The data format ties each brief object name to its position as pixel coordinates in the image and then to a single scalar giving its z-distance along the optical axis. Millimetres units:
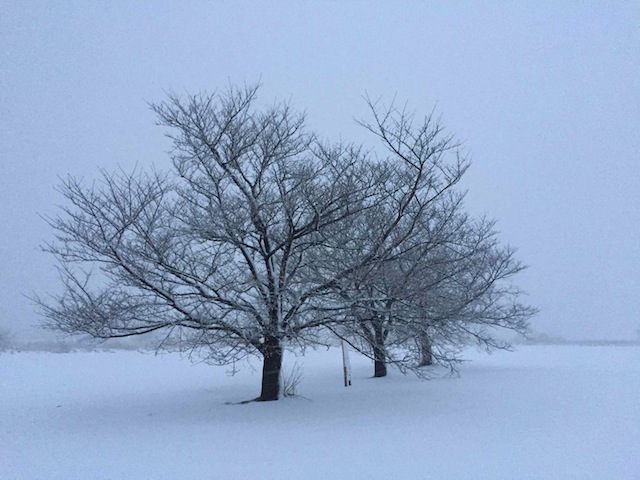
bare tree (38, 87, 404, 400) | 9711
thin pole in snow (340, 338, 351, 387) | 13952
